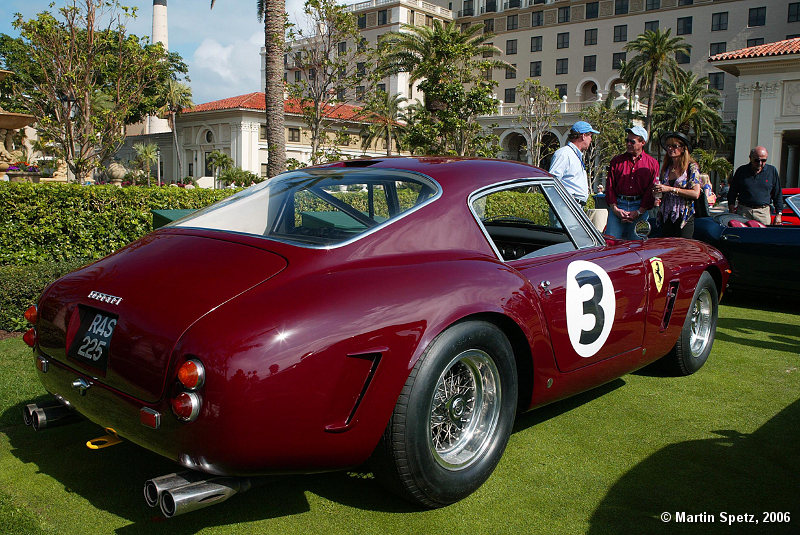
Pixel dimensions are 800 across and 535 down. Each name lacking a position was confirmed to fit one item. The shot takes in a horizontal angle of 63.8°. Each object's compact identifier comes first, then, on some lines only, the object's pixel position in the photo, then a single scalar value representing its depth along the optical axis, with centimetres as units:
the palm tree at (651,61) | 4744
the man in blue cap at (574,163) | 613
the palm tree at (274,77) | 1330
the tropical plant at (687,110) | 4994
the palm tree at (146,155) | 5653
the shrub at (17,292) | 557
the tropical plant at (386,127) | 5387
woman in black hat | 636
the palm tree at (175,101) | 5728
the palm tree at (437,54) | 2381
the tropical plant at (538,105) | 3718
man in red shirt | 634
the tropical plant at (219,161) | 5125
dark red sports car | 216
